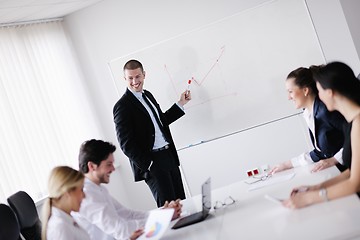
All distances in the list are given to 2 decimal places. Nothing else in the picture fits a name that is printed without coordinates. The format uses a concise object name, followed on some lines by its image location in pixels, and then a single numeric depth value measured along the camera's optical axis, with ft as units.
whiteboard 18.69
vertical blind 17.66
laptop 10.12
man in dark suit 15.38
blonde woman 9.14
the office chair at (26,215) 12.78
